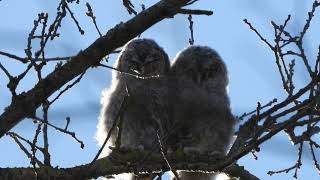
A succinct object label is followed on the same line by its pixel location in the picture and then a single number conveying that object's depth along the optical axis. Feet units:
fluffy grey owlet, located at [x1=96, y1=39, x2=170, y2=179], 47.47
